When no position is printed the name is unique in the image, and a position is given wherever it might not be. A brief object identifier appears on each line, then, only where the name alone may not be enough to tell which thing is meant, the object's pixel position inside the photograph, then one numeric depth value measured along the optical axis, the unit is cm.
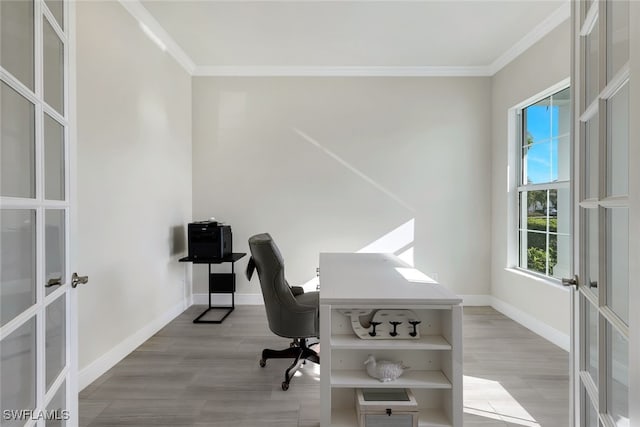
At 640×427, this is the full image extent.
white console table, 143
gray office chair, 236
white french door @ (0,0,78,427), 95
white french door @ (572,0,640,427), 88
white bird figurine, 145
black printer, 370
